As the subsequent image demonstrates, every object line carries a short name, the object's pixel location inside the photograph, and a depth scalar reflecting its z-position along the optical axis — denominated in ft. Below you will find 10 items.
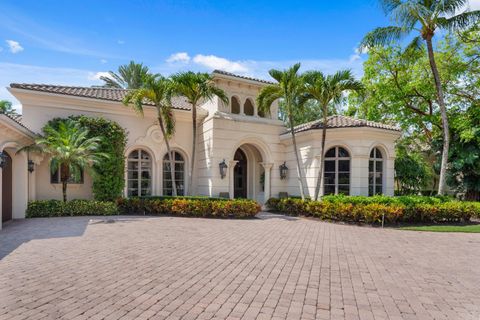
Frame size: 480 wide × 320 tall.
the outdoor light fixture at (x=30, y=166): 40.50
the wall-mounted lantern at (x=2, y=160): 31.01
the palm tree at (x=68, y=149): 39.24
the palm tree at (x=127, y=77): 99.81
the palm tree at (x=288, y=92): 43.93
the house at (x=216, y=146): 43.70
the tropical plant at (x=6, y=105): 90.45
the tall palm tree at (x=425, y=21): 41.11
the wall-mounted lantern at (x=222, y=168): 49.24
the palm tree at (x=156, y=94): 43.98
